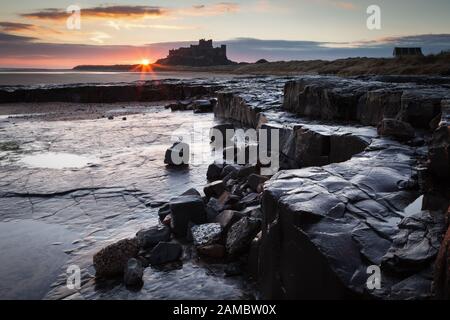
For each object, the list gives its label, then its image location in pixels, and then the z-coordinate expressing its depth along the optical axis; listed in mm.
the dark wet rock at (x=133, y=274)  3490
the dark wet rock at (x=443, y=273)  1861
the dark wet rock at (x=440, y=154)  3158
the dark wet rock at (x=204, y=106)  18281
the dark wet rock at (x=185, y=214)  4547
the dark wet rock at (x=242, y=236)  3840
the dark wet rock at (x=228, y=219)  4242
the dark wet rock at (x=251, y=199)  4830
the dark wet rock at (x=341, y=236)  2279
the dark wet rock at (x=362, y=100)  5766
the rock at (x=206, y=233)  4098
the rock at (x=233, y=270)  3617
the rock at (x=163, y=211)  5008
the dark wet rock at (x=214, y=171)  6797
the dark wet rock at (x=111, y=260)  3662
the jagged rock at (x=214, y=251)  3945
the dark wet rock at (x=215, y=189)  5559
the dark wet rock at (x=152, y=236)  4215
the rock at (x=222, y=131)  10552
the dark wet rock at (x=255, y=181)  5359
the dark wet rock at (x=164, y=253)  3914
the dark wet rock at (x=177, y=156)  7824
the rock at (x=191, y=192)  5293
